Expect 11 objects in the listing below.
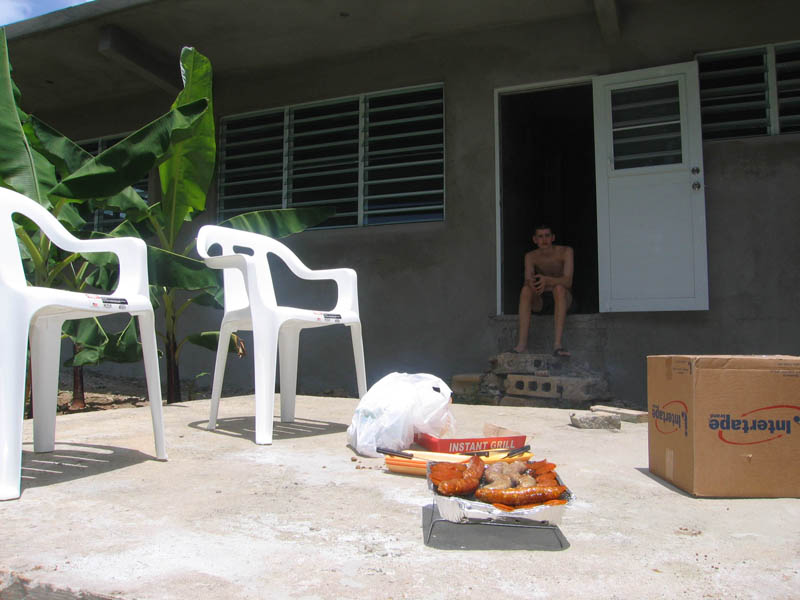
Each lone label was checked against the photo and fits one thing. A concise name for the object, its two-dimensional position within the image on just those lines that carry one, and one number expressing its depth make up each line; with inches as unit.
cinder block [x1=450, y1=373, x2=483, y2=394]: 207.0
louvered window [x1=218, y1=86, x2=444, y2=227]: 232.8
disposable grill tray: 61.1
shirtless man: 201.5
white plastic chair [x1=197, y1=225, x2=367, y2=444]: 110.3
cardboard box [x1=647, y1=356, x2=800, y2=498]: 78.1
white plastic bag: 102.7
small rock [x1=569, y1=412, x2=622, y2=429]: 133.2
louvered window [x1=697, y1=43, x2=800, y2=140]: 195.9
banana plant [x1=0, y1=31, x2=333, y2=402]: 135.7
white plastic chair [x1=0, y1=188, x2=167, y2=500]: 76.2
